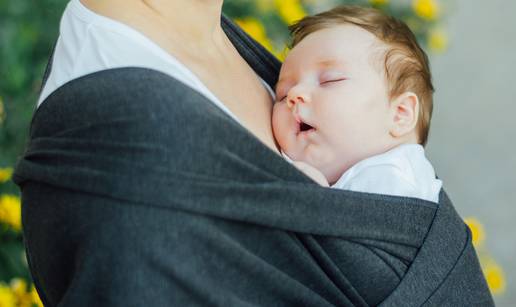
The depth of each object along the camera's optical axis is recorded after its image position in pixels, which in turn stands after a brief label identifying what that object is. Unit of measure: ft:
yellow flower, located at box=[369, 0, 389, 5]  11.46
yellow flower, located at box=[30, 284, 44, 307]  7.95
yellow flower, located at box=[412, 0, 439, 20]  12.21
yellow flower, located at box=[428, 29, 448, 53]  12.71
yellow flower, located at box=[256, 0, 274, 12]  11.34
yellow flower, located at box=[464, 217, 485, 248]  8.74
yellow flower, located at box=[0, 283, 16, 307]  7.70
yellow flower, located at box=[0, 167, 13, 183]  8.52
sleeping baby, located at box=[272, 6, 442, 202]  5.27
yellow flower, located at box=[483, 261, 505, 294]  10.04
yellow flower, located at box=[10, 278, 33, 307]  8.02
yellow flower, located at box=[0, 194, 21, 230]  8.33
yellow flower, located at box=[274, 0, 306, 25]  10.85
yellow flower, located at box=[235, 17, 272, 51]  9.77
